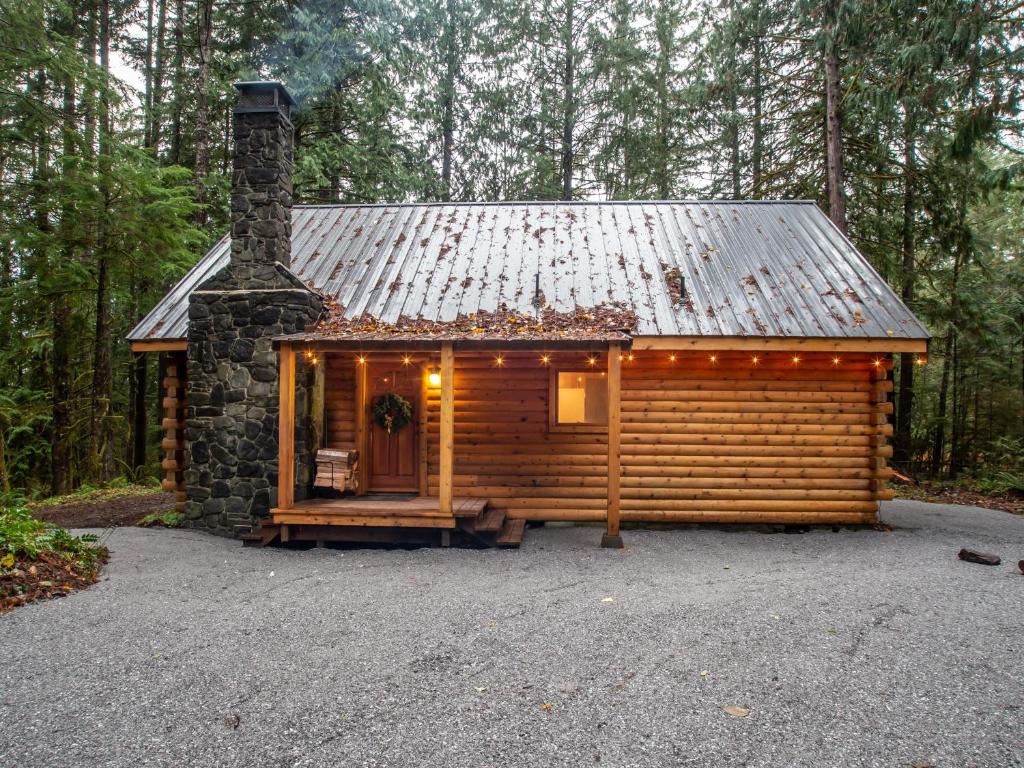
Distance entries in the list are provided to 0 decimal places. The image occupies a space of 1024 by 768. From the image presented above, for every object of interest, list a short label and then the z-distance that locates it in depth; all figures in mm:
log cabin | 7129
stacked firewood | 7703
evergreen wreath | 8273
